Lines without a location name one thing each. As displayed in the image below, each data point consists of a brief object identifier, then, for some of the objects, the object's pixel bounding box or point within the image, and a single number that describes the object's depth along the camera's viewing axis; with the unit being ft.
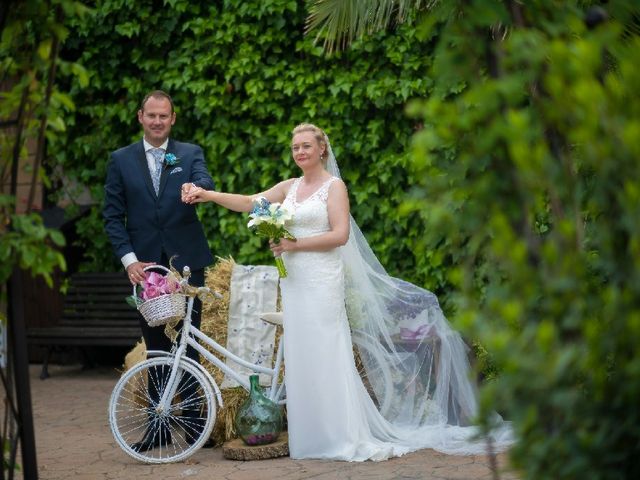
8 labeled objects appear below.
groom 21.18
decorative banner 22.25
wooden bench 29.73
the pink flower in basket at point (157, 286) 19.43
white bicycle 19.71
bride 19.36
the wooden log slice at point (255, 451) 19.43
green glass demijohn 19.66
